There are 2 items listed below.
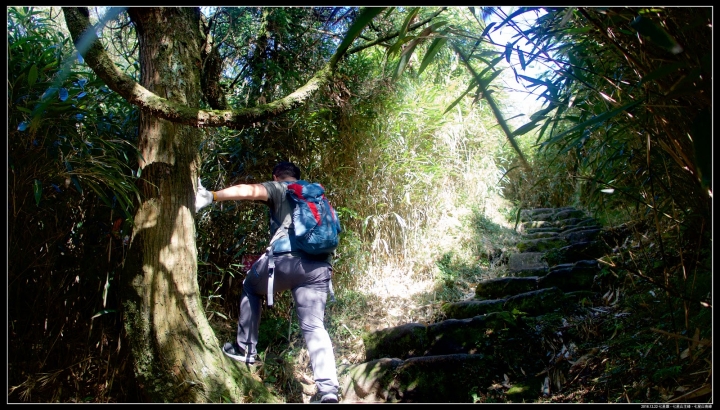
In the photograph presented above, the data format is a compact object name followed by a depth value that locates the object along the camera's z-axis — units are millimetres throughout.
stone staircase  2430
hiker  2268
